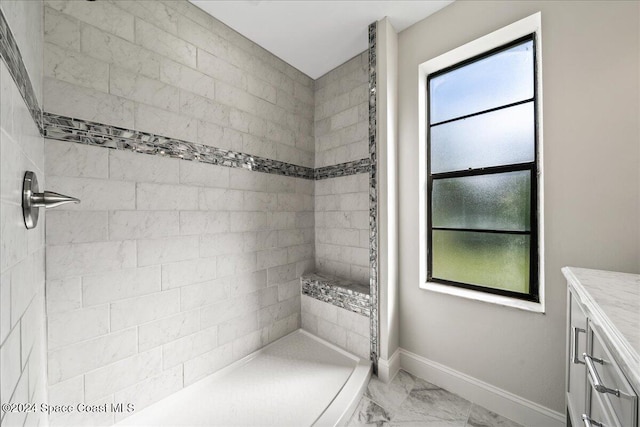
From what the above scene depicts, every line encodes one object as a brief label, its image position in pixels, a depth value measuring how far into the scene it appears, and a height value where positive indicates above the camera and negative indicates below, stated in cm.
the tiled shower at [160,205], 102 +6
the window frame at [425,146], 138 +46
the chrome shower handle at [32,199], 66 +4
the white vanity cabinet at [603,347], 58 -41
